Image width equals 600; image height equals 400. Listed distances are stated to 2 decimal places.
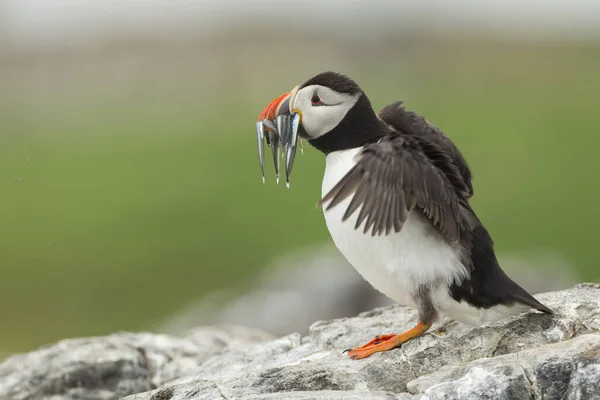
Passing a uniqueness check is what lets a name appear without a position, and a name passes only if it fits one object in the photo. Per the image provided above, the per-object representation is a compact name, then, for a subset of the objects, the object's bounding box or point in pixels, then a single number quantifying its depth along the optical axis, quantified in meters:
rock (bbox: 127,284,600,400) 10.38
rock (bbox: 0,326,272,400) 16.09
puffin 11.48
